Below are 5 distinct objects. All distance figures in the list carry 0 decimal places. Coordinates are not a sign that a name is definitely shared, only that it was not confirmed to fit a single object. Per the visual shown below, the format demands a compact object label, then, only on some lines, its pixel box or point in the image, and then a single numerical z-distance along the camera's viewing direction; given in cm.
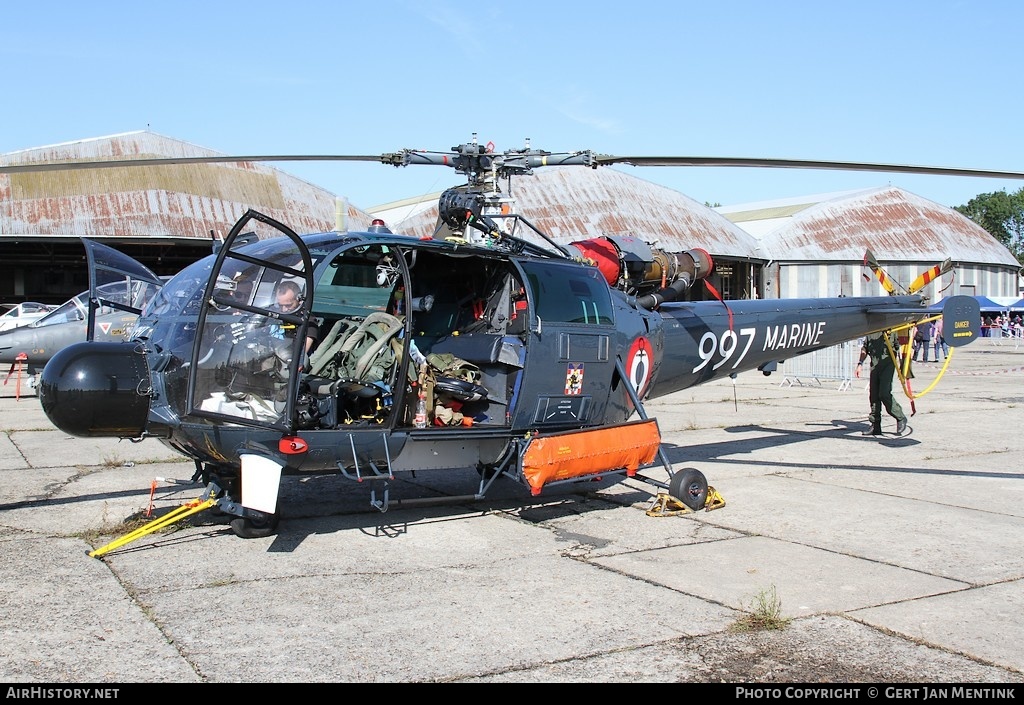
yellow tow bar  669
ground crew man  1345
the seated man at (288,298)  653
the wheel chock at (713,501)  850
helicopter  637
